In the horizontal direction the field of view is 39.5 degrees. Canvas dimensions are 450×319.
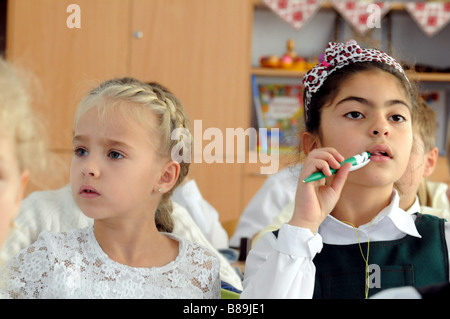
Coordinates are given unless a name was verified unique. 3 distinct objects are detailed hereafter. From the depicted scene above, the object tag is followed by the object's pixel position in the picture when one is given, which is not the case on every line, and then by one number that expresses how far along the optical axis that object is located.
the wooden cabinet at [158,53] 3.43
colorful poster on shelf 3.64
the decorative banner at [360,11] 3.44
